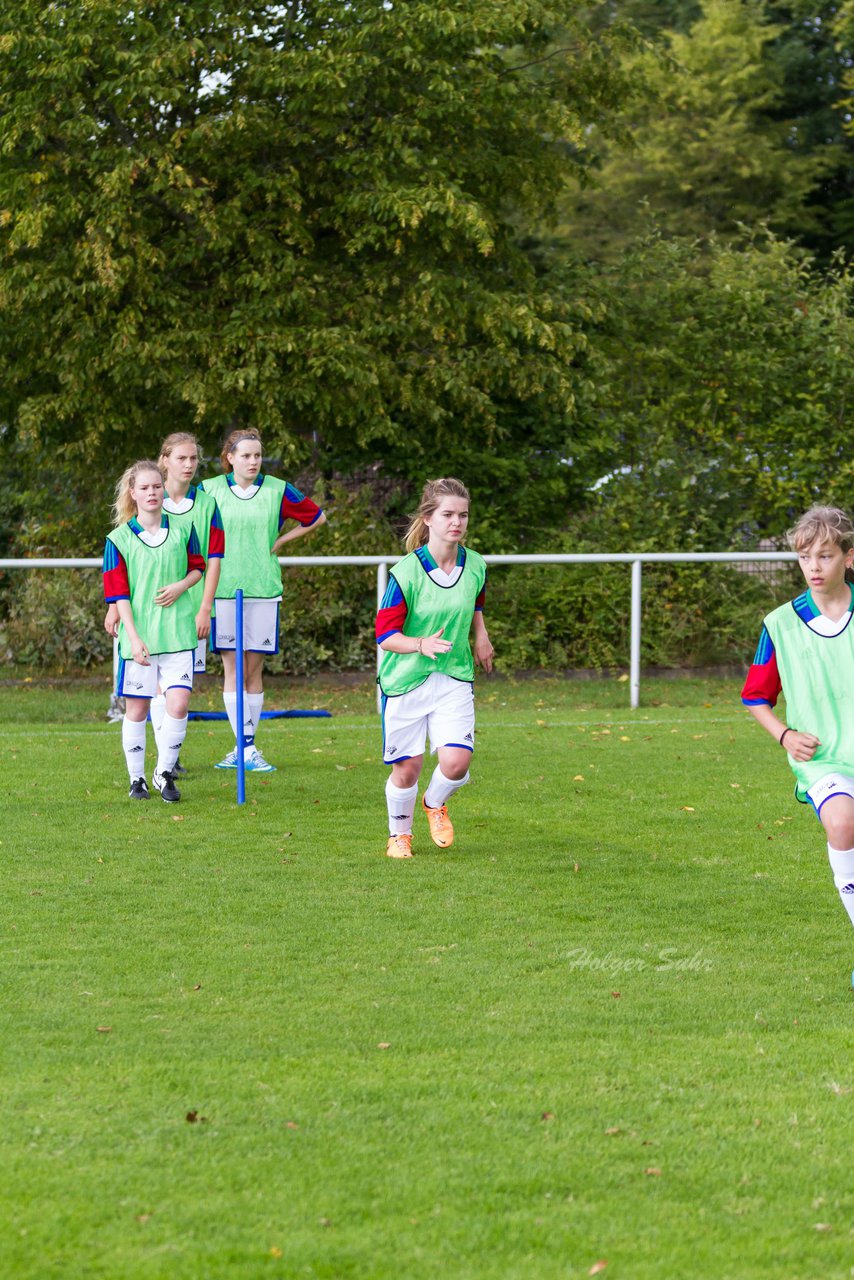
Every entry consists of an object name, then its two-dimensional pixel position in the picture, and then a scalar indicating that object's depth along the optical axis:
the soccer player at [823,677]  10.86
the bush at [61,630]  30.69
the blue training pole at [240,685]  18.08
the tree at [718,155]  63.56
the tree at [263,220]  29.42
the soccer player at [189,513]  18.33
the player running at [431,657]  14.77
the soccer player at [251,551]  19.69
